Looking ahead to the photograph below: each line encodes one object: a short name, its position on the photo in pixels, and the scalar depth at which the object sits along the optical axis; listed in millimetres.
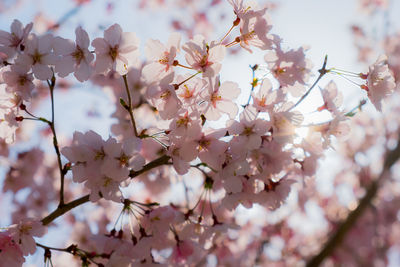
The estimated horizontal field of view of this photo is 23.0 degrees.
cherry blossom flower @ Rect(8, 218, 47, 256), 779
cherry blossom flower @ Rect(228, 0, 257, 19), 786
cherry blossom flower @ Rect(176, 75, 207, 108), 770
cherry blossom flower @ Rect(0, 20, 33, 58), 787
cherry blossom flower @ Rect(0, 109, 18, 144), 803
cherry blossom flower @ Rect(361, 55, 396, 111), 801
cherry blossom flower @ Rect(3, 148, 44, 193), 1164
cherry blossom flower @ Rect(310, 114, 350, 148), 794
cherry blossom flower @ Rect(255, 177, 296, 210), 829
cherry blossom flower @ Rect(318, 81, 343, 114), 816
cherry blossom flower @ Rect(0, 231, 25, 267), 779
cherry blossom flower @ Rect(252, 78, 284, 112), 781
